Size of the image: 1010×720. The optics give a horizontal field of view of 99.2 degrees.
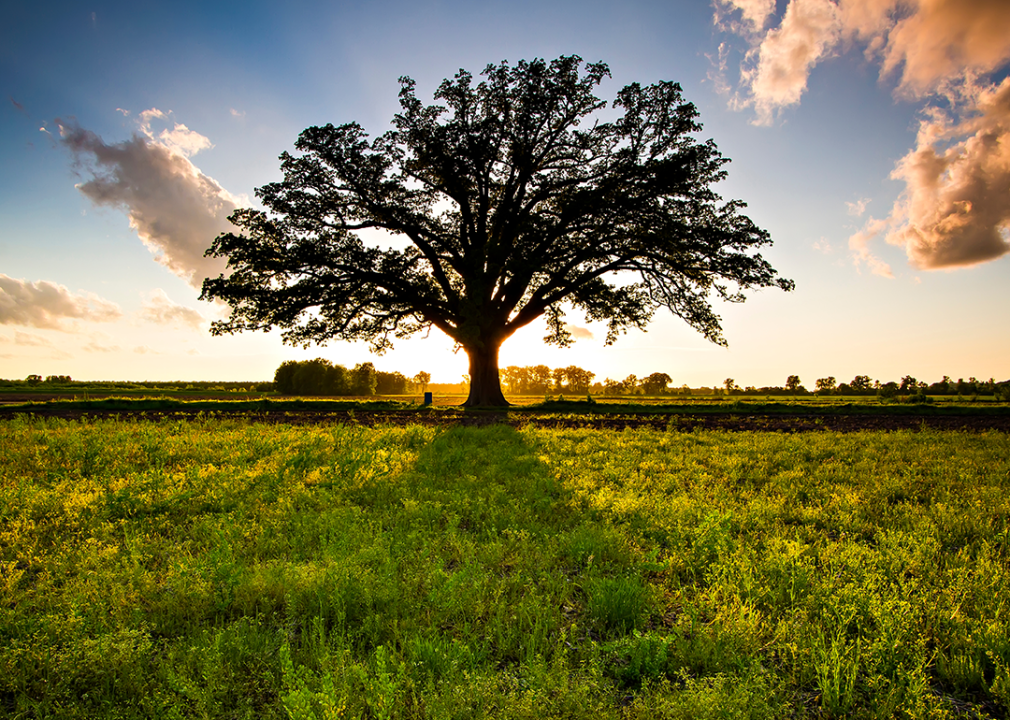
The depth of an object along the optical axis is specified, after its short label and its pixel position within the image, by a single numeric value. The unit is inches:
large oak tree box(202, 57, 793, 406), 856.3
